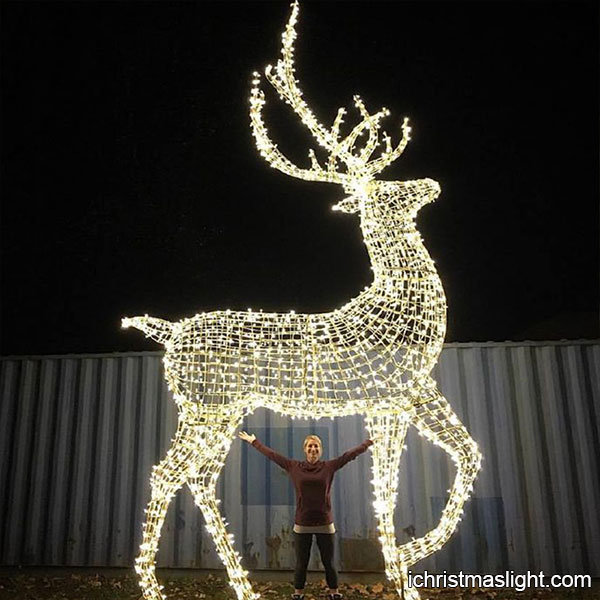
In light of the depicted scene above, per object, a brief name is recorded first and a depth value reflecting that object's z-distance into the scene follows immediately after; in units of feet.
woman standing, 11.08
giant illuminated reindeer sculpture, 10.46
